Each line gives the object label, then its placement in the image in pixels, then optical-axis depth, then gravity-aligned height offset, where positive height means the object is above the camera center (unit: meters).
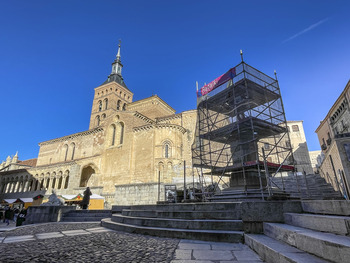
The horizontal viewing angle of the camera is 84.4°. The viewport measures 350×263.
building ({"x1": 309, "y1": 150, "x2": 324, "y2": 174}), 35.50 +7.31
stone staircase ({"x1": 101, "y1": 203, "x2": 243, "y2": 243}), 4.28 -0.59
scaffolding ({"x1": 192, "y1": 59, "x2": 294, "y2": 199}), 9.33 +4.70
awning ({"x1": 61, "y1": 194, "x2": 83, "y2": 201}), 20.34 +0.38
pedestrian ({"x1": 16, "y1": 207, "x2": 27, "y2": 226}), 9.65 -0.75
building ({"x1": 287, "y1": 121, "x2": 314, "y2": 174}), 31.26 +8.94
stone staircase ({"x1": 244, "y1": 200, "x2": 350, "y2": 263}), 1.94 -0.46
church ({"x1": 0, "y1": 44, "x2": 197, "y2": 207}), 23.33 +5.42
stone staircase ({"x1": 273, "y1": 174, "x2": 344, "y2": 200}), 9.17 +0.59
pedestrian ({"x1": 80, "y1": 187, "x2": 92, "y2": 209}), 13.31 +0.07
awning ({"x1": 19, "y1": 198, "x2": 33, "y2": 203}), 21.89 +0.15
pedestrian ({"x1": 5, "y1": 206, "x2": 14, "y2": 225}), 12.27 -0.75
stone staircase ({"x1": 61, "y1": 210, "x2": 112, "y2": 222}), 10.24 -0.75
